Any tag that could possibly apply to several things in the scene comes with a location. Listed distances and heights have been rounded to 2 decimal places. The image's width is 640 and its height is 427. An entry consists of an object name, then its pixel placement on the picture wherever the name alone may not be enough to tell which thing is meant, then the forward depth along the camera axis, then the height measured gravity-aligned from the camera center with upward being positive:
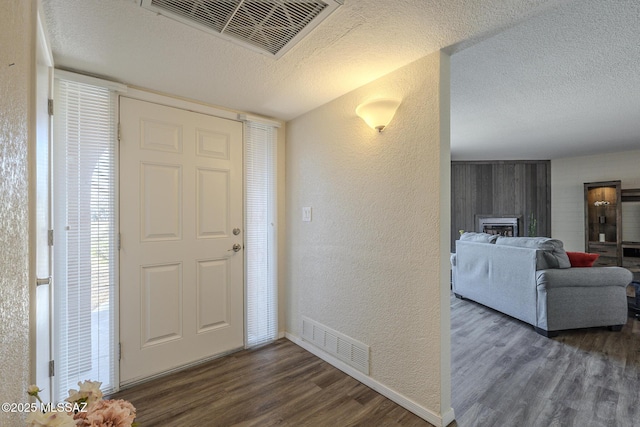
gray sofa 2.82 -0.77
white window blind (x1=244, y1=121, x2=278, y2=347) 2.64 -0.16
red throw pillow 2.99 -0.48
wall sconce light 1.84 +0.68
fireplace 5.72 -0.22
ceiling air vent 1.27 +0.95
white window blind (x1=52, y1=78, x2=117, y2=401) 1.78 -0.13
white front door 2.06 -0.17
